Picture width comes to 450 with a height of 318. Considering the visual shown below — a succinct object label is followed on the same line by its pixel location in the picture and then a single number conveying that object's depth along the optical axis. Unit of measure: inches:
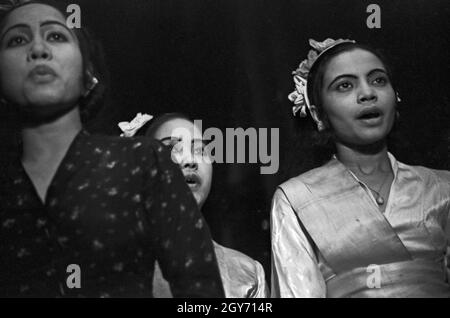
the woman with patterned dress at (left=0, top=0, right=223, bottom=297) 84.5
